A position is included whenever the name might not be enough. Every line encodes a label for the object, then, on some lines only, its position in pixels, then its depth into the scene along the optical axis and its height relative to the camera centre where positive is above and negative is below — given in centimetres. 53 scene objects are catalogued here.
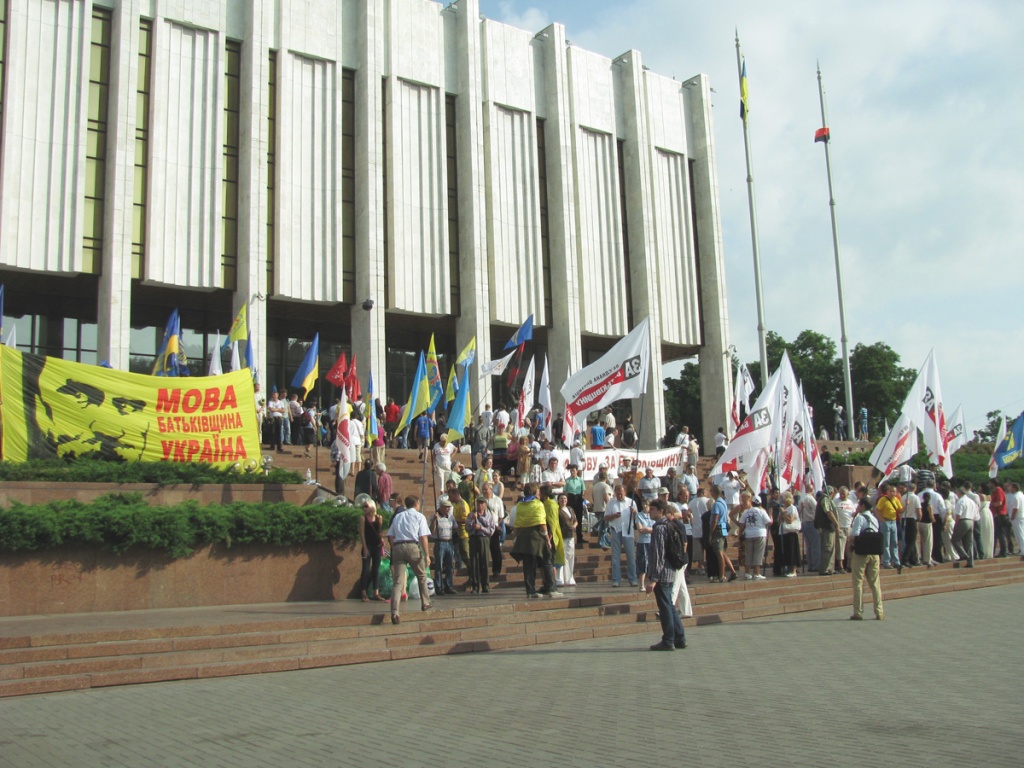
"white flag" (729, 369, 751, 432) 2928 +369
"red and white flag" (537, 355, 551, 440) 2677 +354
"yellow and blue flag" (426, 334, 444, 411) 2289 +359
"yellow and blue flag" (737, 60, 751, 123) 3703 +1583
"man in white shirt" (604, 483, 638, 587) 1593 +5
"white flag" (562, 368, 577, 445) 2156 +223
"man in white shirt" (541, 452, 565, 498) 1771 +107
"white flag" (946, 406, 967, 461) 2531 +227
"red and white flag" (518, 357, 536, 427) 2541 +352
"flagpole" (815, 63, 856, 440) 3641 +822
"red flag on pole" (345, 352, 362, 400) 2311 +366
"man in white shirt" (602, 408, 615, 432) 2929 +320
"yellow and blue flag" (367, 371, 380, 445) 2134 +251
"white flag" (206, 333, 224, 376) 2327 +423
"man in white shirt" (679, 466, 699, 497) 1975 +93
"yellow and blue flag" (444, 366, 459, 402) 2403 +360
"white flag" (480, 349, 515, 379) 2397 +408
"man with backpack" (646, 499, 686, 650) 1117 -44
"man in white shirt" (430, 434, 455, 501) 1984 +149
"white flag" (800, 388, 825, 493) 1903 +128
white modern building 2838 +1157
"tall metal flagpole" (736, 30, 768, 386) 3556 +1089
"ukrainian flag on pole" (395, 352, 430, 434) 2248 +322
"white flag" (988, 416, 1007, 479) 2514 +144
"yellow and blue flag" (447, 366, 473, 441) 2098 +253
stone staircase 952 -106
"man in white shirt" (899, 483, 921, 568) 1962 -2
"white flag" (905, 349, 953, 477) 2014 +219
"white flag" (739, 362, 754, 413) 2994 +436
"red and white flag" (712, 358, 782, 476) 1806 +163
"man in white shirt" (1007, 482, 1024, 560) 2222 +19
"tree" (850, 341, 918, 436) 6119 +873
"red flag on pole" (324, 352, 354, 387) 2262 +380
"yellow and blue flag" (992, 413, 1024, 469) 2470 +182
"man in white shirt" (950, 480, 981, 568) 2081 +1
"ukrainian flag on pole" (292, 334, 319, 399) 2279 +385
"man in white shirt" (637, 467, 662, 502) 1824 +80
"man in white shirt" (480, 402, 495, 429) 2484 +297
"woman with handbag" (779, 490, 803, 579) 1769 -14
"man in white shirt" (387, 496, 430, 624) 1215 -8
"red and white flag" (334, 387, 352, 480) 1875 +178
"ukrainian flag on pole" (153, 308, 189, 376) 2388 +455
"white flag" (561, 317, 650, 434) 1795 +283
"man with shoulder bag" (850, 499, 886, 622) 1370 -54
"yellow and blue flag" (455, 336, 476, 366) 2427 +440
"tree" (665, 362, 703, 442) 6756 +909
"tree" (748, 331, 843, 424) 6431 +1025
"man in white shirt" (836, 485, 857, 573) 1822 +10
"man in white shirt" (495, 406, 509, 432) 2473 +285
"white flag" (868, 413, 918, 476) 1964 +150
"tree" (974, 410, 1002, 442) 6990 +662
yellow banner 1555 +216
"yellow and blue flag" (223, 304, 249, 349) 2361 +508
